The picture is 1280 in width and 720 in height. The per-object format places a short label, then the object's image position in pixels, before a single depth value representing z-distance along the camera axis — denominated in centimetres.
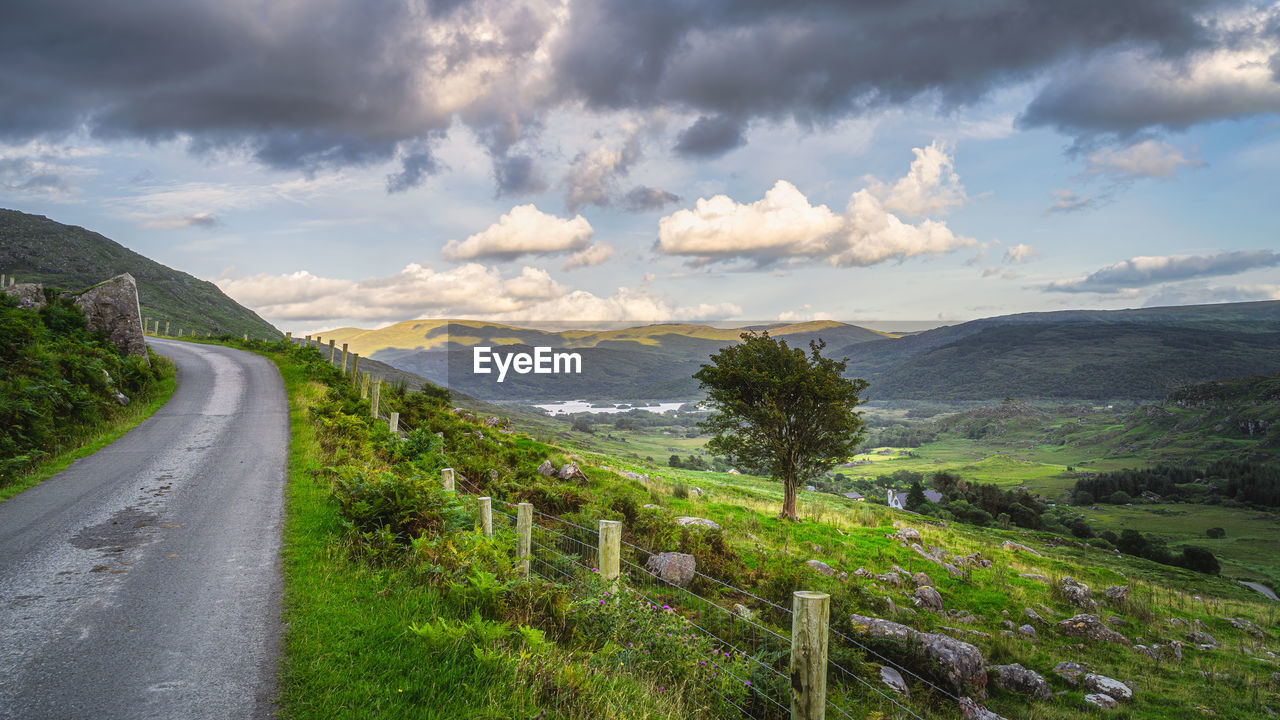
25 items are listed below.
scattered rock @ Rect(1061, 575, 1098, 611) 2202
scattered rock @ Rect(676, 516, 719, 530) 1899
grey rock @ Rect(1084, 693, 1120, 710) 1255
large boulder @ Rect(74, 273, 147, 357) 2586
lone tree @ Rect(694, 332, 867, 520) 3091
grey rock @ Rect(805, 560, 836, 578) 1888
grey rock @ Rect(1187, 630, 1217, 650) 2006
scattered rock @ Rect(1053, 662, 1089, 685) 1389
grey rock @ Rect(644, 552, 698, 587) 1398
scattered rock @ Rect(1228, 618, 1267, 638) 2352
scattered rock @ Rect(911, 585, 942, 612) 1853
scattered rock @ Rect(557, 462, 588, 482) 2448
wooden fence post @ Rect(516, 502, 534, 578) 940
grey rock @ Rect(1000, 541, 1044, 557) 3641
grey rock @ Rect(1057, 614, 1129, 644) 1794
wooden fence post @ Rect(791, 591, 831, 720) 542
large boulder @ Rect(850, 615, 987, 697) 1230
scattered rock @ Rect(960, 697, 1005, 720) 1084
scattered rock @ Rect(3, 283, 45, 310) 2397
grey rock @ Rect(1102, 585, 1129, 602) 2372
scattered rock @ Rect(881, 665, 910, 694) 1131
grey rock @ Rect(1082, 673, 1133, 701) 1323
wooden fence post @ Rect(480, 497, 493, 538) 1016
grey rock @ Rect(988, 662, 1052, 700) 1279
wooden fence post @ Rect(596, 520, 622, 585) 838
